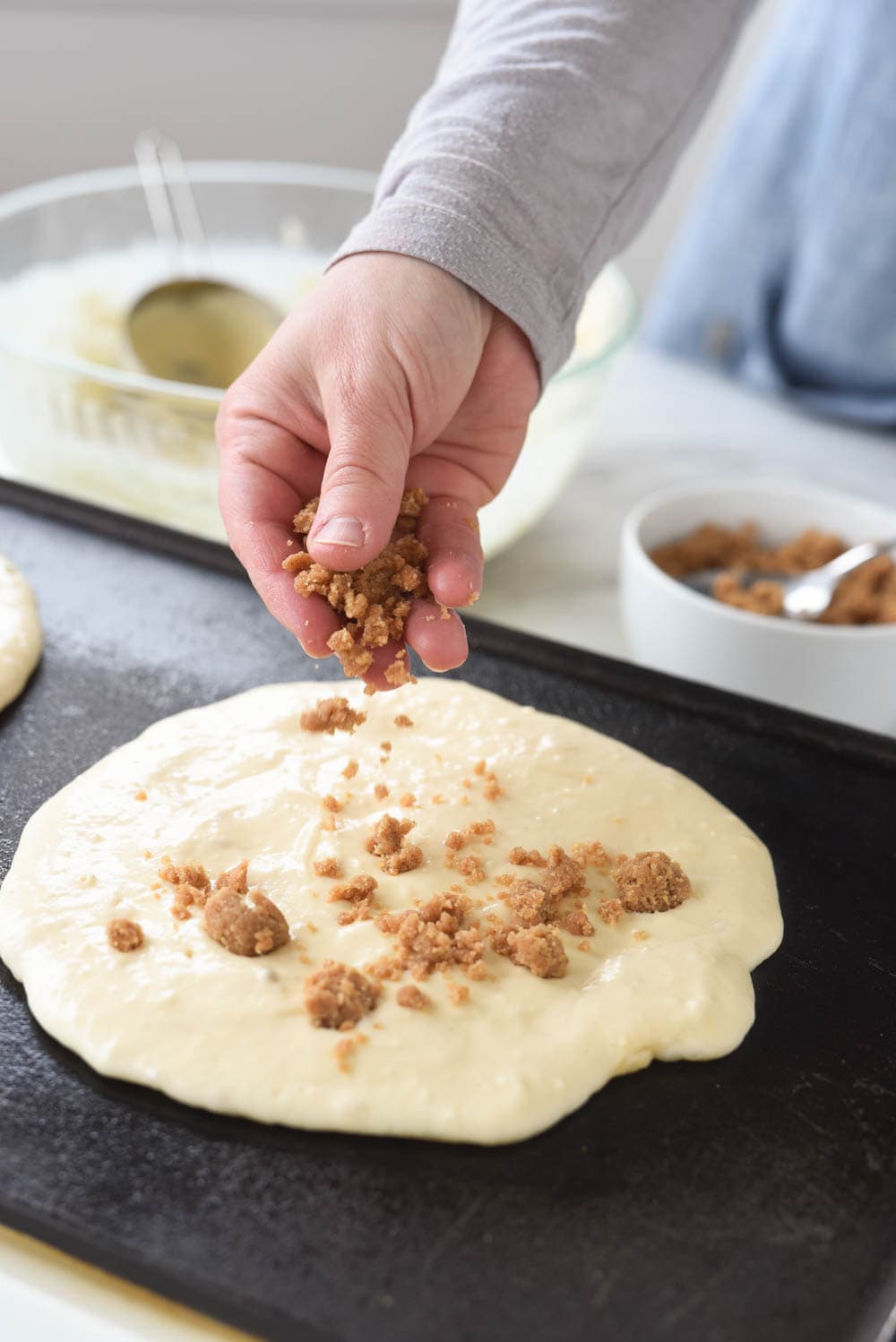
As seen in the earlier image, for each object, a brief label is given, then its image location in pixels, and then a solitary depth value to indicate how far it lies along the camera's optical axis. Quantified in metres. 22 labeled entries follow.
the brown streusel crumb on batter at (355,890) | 0.51
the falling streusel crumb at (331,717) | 0.56
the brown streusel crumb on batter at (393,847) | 0.52
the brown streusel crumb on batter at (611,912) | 0.52
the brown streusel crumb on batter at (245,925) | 0.50
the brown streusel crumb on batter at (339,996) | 0.48
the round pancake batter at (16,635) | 0.57
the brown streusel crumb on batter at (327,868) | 0.52
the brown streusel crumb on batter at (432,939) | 0.50
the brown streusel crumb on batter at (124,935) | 0.50
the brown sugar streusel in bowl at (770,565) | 0.63
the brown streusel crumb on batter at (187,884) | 0.51
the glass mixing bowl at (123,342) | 0.64
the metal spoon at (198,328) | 0.69
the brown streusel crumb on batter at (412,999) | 0.49
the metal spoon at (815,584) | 0.62
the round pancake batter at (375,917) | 0.48
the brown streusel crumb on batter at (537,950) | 0.50
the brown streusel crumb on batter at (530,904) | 0.51
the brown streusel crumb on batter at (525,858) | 0.53
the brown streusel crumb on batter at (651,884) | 0.52
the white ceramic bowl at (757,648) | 0.59
